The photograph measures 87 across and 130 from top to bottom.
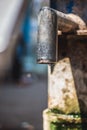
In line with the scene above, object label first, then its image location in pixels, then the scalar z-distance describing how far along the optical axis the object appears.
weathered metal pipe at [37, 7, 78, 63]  1.17
